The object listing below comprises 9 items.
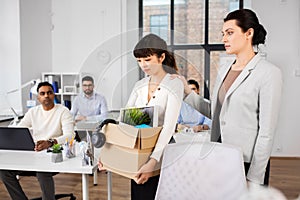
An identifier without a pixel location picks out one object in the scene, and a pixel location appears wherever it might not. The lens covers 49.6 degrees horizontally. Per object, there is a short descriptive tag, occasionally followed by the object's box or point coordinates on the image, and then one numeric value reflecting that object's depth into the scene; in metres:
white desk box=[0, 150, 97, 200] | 1.79
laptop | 2.13
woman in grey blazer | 1.33
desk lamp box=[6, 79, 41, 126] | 4.14
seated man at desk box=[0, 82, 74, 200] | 2.67
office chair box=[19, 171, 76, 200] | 2.93
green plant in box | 1.19
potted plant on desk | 1.91
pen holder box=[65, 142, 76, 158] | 2.02
